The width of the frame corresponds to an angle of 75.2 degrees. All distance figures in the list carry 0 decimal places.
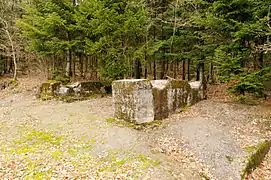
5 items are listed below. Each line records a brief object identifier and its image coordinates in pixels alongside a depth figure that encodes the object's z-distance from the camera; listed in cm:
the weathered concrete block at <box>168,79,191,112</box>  881
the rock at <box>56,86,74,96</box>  1251
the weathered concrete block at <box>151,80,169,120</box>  795
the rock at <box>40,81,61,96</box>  1239
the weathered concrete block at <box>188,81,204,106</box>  1031
